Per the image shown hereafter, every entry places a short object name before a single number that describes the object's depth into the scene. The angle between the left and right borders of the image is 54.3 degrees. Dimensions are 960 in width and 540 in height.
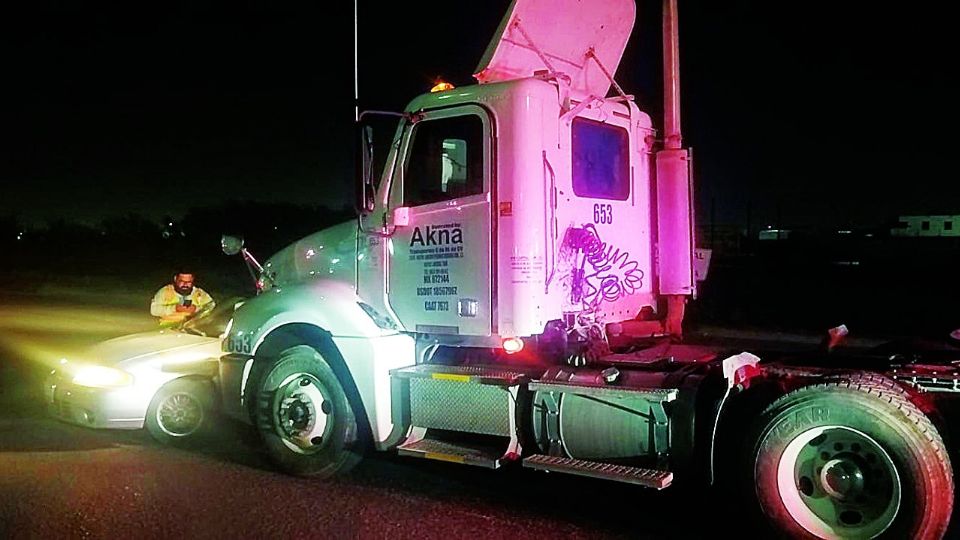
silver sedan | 7.80
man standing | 10.27
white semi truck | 4.98
